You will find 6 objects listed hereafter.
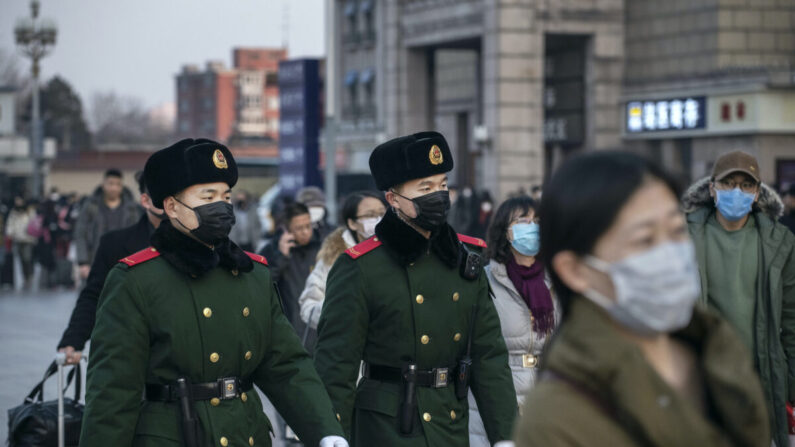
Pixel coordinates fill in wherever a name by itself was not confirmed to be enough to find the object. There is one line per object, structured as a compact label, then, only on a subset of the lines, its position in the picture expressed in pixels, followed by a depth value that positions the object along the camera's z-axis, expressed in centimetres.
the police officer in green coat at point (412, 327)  886
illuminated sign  4920
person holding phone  1627
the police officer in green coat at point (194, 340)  736
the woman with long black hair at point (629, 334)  366
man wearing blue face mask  1089
